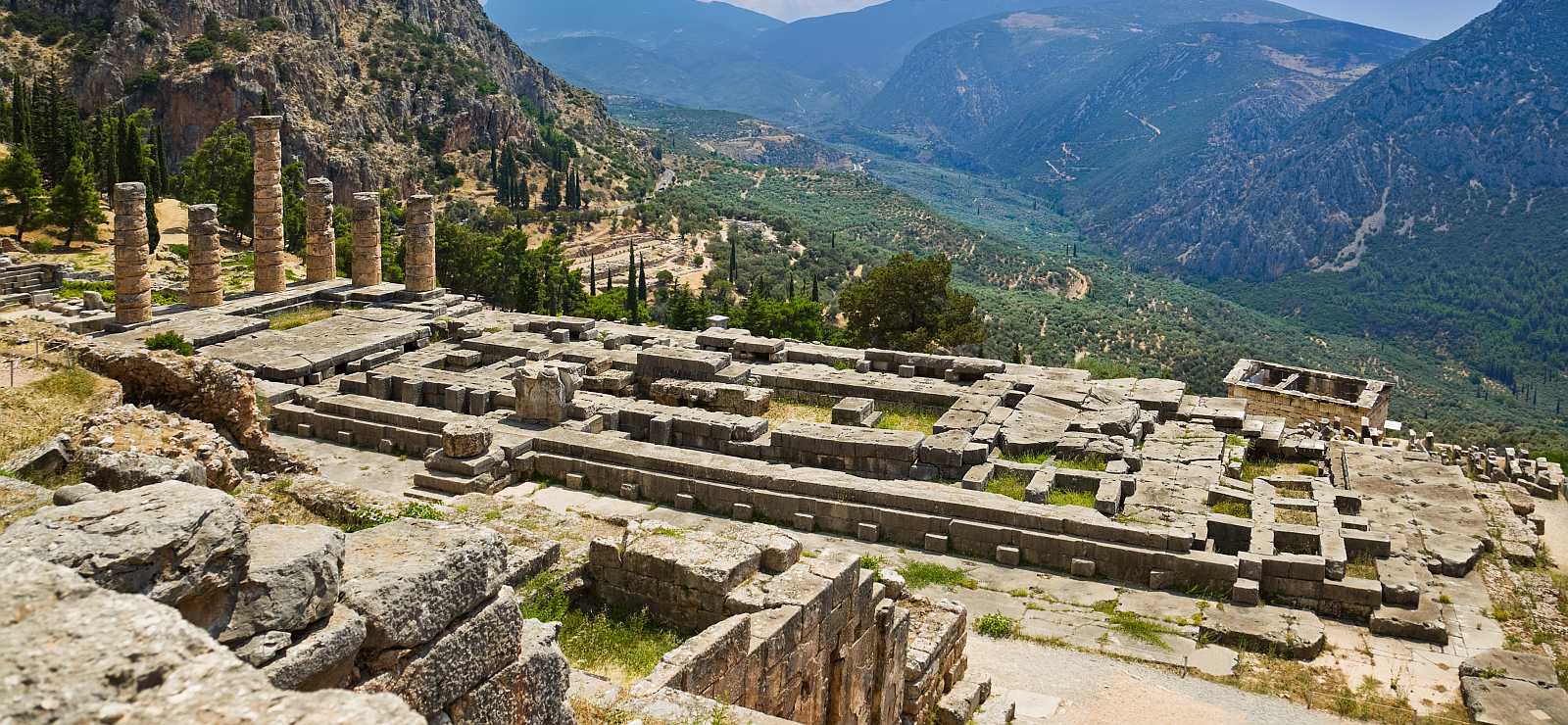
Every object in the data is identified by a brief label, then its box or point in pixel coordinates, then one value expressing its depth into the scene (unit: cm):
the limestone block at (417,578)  672
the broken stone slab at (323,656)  614
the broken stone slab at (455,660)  672
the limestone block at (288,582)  620
